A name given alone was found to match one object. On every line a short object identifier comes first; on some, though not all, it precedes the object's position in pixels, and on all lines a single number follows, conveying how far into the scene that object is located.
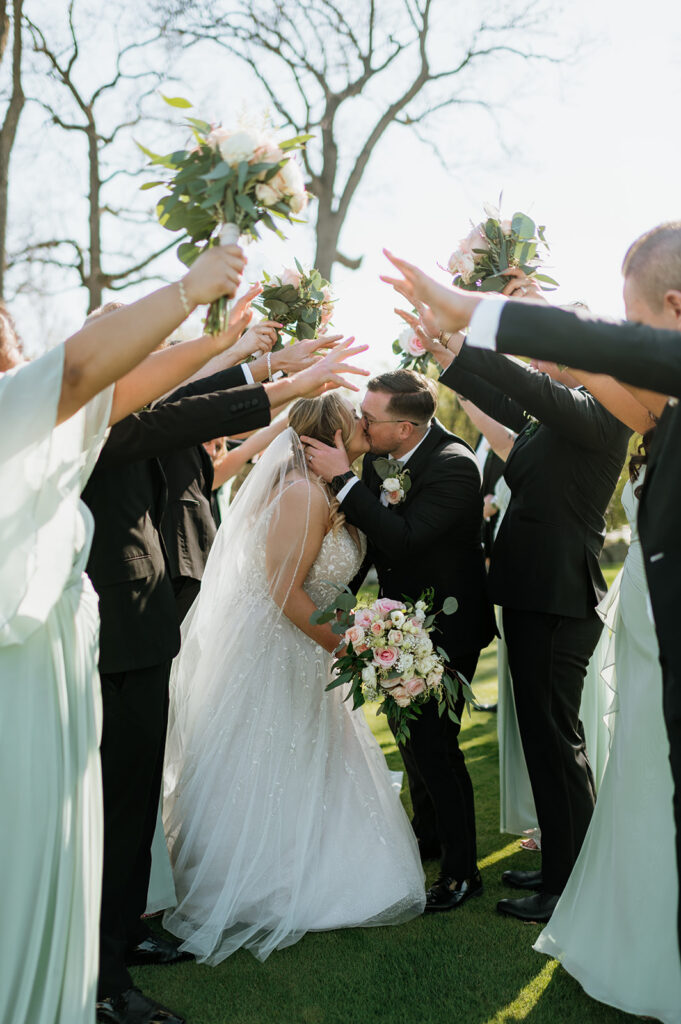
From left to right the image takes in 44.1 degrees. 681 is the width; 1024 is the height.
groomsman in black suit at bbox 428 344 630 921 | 3.88
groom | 4.04
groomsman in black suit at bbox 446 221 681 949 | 2.15
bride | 3.72
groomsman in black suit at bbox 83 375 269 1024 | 3.09
